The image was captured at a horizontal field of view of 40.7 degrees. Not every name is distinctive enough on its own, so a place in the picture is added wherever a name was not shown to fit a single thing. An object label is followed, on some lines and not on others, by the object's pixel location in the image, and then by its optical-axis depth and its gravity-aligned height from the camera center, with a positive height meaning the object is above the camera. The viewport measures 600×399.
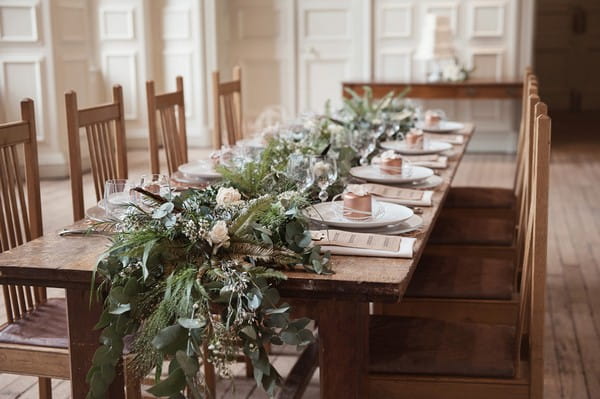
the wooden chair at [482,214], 3.15 -0.64
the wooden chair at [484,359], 1.91 -0.70
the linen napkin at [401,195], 2.40 -0.38
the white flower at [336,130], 3.13 -0.23
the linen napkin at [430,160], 3.11 -0.36
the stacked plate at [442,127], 4.15 -0.31
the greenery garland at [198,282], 1.54 -0.42
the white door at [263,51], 8.33 +0.20
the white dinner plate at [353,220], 2.01 -0.37
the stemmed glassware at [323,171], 2.17 -0.27
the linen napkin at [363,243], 1.84 -0.40
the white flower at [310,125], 3.26 -0.22
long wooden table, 1.66 -0.46
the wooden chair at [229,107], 3.92 -0.18
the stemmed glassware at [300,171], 2.15 -0.27
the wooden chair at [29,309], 2.08 -0.66
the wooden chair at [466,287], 2.48 -0.69
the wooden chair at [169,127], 3.19 -0.22
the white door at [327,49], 8.18 +0.21
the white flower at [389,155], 2.73 -0.29
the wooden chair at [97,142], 2.57 -0.24
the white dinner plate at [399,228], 2.03 -0.40
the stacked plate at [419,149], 3.36 -0.33
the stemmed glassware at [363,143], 3.05 -0.30
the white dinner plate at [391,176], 2.66 -0.35
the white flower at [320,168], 2.17 -0.26
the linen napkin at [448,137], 3.85 -0.34
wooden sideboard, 7.23 -0.19
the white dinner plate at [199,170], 2.69 -0.33
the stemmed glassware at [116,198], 1.97 -0.30
